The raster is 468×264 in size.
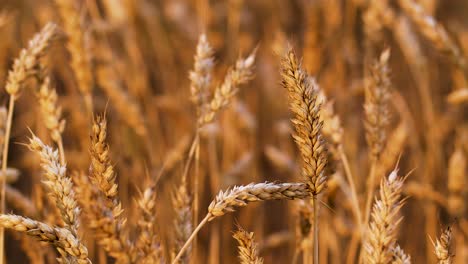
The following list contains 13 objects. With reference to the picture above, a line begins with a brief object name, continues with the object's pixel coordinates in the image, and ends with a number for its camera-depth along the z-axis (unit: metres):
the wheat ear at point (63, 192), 0.95
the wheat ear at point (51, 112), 1.04
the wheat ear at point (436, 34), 1.16
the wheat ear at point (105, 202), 0.92
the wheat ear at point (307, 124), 0.95
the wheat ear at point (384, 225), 0.94
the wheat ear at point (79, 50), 1.16
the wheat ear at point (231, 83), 1.05
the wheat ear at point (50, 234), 0.93
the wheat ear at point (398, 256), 0.95
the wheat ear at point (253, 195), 0.95
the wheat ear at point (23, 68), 1.03
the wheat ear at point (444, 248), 0.94
